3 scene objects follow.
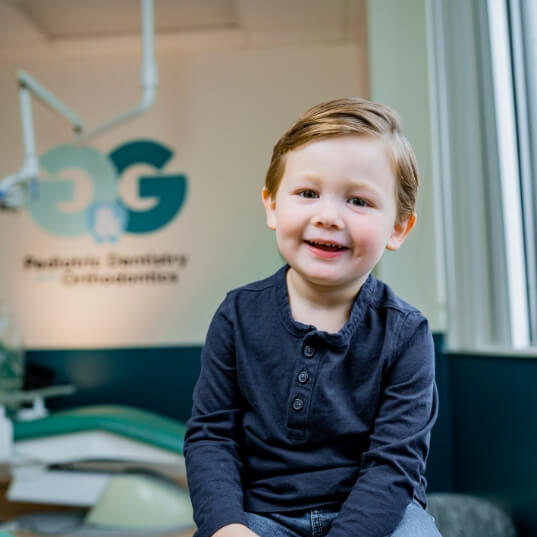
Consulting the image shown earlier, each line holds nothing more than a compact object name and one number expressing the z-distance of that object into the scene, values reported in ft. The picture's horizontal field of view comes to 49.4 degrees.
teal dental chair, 5.87
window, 4.83
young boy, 2.00
